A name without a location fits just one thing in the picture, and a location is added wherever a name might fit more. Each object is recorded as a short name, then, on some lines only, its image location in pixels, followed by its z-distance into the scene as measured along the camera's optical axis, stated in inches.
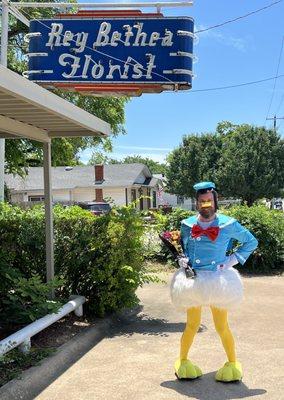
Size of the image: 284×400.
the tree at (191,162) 2000.5
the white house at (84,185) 1784.0
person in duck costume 184.9
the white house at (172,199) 2275.6
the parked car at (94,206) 1131.8
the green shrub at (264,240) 446.3
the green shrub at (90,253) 270.1
